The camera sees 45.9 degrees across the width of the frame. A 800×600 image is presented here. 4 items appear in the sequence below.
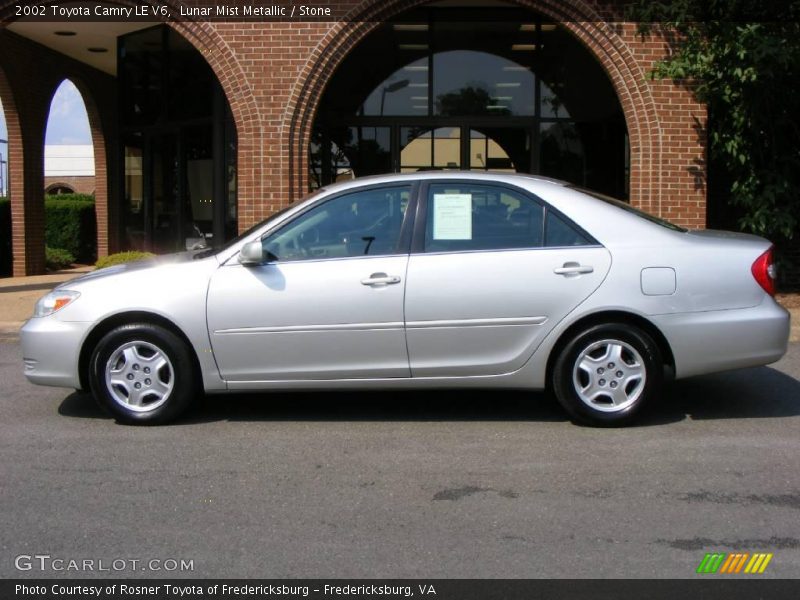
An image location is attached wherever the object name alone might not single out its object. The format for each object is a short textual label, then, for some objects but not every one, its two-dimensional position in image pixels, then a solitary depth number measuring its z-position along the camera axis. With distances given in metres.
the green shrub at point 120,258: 12.80
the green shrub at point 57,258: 18.91
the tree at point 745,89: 10.74
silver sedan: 6.04
